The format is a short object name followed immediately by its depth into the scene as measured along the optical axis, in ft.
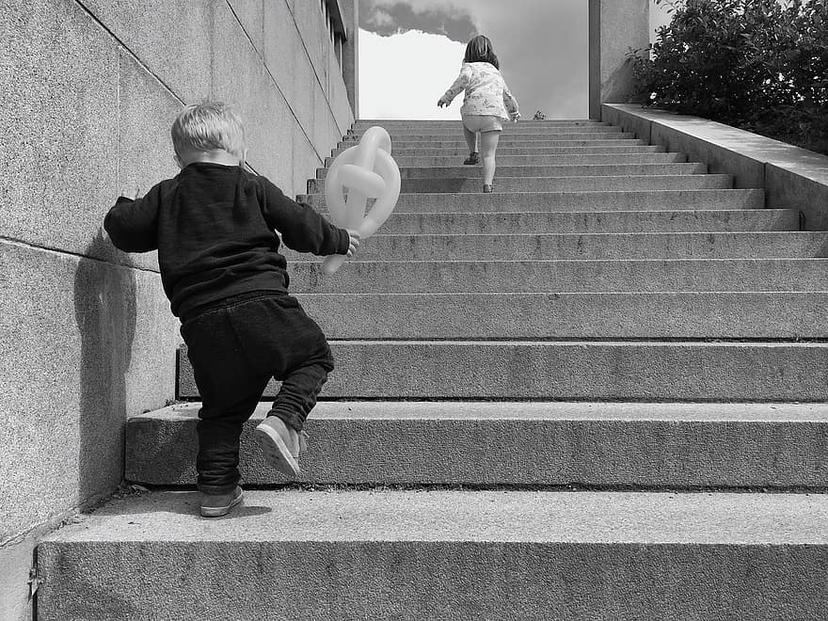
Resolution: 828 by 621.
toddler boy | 7.81
